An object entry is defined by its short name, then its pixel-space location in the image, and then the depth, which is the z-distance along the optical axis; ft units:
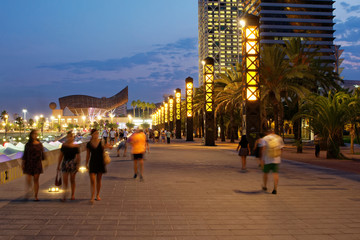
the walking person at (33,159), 27.78
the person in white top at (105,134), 108.78
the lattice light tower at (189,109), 157.07
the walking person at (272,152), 31.01
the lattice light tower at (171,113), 219.98
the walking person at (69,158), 27.71
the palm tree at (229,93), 119.96
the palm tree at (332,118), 71.92
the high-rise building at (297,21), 423.23
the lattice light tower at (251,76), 78.59
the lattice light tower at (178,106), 189.57
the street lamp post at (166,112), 257.36
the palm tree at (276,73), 92.84
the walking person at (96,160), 27.43
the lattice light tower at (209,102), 119.03
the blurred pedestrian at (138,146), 39.93
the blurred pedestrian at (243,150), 47.67
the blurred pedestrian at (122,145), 73.51
